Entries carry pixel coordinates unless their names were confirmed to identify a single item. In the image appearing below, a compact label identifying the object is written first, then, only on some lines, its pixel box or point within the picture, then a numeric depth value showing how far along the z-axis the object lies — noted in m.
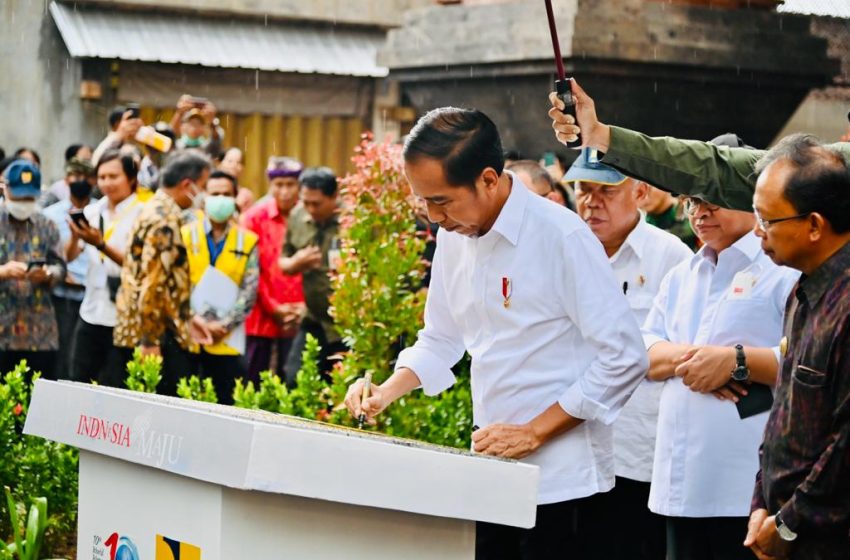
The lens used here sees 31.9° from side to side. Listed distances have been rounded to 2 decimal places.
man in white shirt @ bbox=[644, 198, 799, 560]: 5.03
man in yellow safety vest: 9.80
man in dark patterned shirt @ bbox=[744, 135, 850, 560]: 3.84
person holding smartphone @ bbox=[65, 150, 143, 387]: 9.85
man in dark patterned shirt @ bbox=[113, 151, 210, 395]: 8.91
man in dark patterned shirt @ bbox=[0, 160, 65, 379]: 9.66
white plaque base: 3.41
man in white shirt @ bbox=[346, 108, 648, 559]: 4.31
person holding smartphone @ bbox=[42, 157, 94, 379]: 10.87
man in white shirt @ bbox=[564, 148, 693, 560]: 5.65
